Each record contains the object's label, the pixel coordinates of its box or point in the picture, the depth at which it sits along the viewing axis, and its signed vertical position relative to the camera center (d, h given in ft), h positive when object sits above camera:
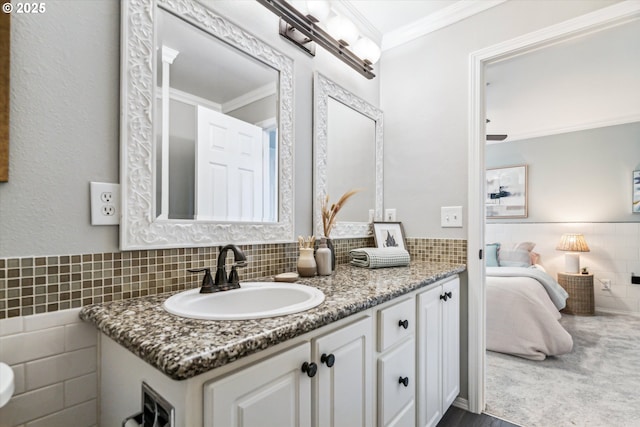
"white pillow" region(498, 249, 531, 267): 12.75 -1.79
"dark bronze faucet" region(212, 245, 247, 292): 3.41 -0.65
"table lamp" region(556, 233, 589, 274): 12.43 -1.32
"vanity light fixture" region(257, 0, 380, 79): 4.80 +3.16
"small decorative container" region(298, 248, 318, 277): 4.53 -0.70
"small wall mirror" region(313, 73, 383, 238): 5.51 +1.23
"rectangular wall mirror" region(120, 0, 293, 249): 3.20 +1.06
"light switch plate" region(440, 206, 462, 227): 6.06 +0.00
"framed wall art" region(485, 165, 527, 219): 14.52 +1.16
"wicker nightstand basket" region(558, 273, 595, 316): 12.04 -3.08
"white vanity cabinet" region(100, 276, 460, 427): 2.03 -1.40
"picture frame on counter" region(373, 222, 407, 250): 6.45 -0.40
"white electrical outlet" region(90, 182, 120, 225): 2.94 +0.12
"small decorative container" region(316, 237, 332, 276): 4.73 -0.70
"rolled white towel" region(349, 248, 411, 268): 5.47 -0.75
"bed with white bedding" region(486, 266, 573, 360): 8.03 -2.82
